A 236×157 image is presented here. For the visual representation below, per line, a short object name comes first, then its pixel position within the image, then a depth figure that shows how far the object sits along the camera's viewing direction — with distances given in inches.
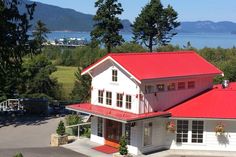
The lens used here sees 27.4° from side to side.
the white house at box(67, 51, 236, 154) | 1069.8
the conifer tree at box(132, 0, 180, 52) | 2178.9
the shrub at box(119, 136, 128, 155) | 995.3
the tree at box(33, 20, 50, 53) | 3964.1
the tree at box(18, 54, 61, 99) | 1900.8
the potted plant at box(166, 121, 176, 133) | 1084.5
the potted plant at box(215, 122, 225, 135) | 1067.3
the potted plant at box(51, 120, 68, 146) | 1158.3
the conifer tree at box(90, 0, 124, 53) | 1888.5
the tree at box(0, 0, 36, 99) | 1253.1
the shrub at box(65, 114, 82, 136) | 1283.2
